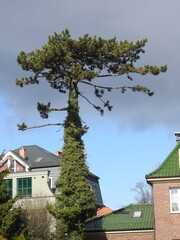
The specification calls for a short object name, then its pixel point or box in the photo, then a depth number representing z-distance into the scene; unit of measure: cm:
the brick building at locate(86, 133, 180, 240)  2822
